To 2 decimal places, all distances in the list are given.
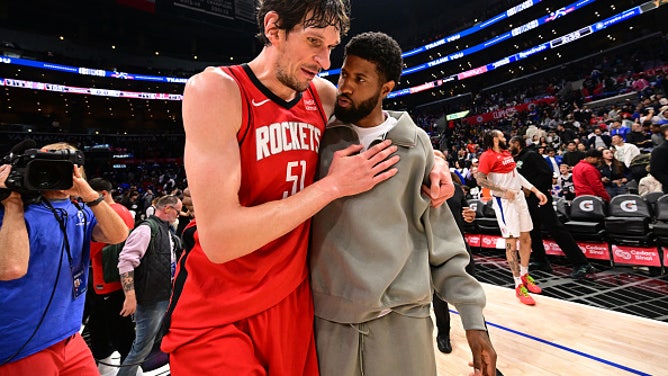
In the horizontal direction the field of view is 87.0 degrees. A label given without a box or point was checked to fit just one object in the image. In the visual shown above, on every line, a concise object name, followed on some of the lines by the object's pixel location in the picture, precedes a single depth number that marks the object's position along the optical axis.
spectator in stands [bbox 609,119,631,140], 9.30
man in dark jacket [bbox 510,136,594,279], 4.97
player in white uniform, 4.34
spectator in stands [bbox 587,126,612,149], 8.95
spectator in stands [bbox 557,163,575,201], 7.24
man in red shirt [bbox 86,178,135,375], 3.16
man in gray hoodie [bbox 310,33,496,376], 1.18
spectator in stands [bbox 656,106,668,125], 8.03
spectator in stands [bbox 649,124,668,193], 4.53
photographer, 1.53
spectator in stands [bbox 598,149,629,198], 6.89
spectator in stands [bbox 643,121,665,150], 7.06
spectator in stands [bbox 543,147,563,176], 8.23
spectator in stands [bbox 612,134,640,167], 7.11
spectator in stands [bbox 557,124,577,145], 11.23
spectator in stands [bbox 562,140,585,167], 8.15
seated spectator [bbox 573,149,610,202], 5.88
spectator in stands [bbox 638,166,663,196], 5.84
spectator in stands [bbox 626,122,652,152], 7.92
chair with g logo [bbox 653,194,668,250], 4.50
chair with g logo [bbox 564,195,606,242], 5.32
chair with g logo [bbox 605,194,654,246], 4.78
